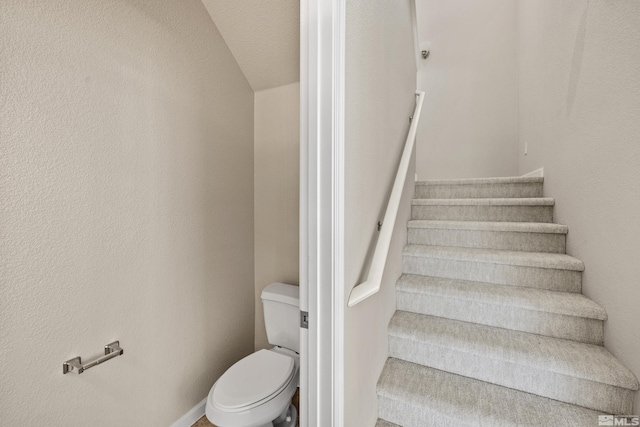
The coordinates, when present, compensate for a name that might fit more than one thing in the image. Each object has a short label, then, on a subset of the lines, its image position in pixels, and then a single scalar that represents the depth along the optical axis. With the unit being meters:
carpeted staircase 1.09
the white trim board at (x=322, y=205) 0.80
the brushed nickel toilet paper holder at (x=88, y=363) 1.09
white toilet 1.25
